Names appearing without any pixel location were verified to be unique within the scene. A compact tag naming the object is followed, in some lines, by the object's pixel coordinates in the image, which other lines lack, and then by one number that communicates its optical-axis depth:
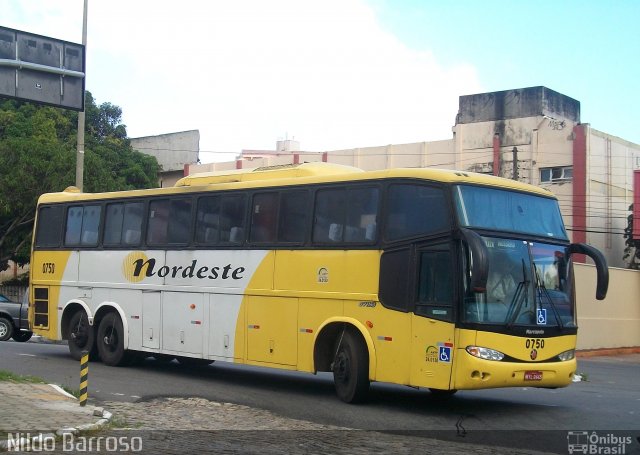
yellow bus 11.13
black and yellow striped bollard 11.02
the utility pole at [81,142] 23.83
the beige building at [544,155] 35.78
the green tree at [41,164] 32.06
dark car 26.06
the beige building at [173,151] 49.88
